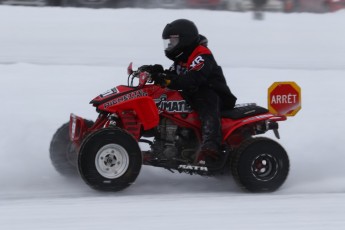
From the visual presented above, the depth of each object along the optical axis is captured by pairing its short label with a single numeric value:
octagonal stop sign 15.59
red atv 14.19
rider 14.80
